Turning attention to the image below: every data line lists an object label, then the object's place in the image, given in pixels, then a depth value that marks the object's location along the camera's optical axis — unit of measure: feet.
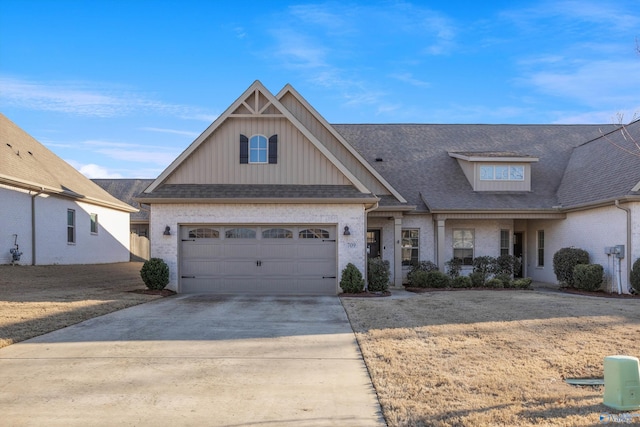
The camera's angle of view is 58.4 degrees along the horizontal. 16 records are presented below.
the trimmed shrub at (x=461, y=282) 66.08
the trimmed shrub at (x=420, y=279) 66.90
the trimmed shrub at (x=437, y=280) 66.39
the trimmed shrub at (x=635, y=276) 57.06
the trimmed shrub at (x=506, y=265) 71.97
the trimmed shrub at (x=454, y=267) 71.87
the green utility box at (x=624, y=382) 18.99
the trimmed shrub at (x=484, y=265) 71.72
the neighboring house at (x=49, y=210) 63.46
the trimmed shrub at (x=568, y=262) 65.46
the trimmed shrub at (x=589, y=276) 61.72
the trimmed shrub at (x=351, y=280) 57.21
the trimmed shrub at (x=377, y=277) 59.62
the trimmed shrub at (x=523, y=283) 65.41
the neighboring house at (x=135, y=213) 106.32
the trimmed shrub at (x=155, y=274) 56.39
